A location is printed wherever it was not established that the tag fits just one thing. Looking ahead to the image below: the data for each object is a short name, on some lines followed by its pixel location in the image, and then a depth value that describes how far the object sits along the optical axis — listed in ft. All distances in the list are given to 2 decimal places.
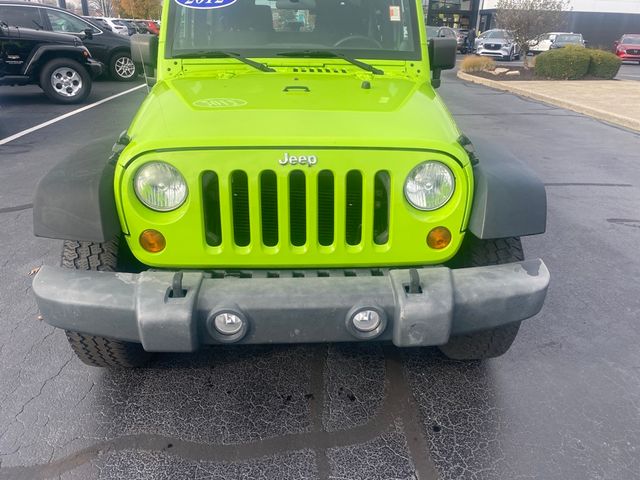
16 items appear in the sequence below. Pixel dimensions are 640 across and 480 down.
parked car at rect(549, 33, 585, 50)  92.43
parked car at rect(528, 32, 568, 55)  95.74
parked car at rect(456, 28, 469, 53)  114.01
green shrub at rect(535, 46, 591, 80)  60.18
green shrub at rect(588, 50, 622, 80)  60.90
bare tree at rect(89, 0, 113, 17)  191.91
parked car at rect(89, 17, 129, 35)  79.43
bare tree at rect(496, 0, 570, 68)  78.84
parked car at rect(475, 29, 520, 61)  93.57
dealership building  130.52
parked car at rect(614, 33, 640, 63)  96.27
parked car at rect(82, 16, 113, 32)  47.26
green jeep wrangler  7.13
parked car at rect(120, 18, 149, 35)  82.00
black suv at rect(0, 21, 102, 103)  35.12
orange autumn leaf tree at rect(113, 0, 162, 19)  142.41
